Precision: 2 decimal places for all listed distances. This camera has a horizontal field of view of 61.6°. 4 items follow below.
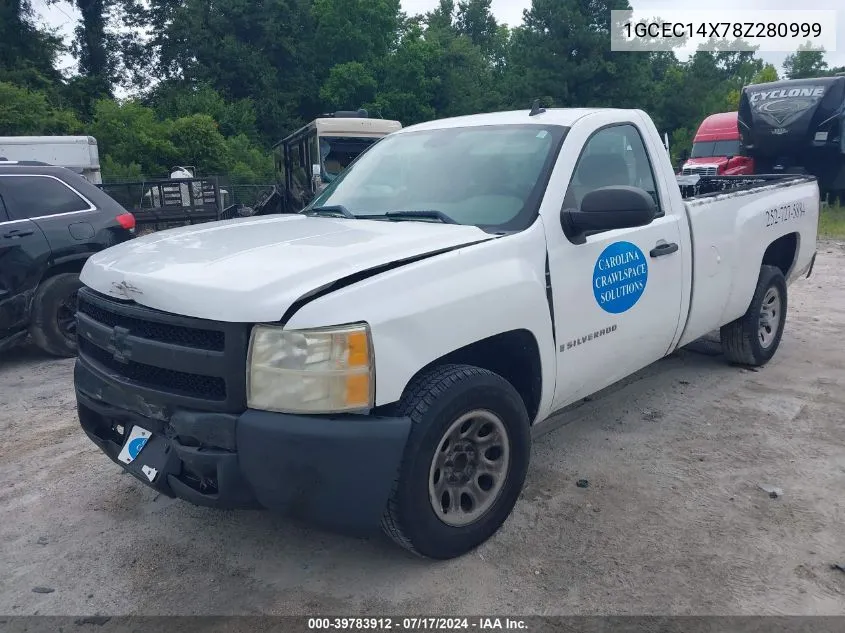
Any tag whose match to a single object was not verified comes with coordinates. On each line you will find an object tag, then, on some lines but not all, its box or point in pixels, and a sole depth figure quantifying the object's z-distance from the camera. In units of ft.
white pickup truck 8.10
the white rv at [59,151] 47.73
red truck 57.00
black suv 19.38
